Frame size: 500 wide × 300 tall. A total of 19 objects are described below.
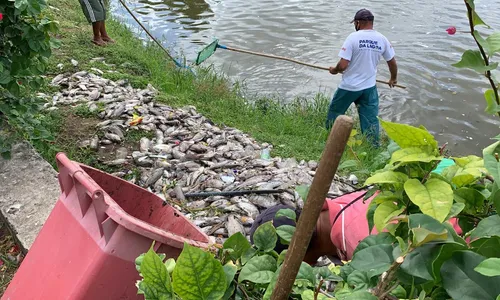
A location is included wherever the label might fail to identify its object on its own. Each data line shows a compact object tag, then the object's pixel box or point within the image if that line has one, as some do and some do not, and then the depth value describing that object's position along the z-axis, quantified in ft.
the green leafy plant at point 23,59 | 9.20
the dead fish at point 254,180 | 11.80
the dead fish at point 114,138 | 13.44
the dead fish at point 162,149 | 13.33
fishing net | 21.02
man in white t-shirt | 18.12
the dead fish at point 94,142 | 12.94
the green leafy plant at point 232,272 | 3.04
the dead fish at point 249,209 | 10.53
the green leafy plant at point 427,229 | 2.42
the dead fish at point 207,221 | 10.20
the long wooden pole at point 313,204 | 2.36
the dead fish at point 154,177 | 11.85
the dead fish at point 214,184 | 11.76
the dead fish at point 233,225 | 9.77
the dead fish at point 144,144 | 13.30
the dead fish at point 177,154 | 13.07
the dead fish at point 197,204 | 11.01
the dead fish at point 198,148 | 13.51
